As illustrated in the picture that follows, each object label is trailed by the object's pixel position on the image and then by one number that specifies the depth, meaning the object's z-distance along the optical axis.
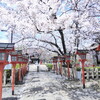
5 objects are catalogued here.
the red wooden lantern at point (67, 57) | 12.08
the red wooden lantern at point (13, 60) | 7.36
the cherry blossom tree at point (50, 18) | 9.23
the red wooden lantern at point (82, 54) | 8.54
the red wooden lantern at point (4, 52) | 4.47
